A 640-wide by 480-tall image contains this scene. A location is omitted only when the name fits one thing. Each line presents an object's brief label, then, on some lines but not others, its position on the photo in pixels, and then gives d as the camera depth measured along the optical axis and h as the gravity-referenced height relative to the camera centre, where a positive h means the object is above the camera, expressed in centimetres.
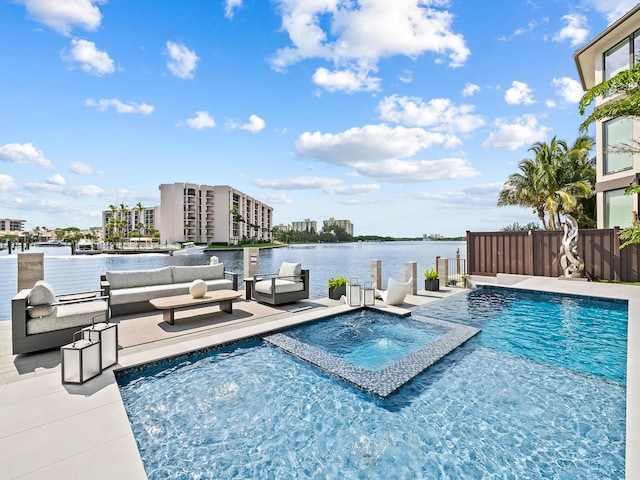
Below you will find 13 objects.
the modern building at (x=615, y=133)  988 +373
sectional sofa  541 -84
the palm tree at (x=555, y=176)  1619 +373
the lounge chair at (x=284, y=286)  625 -94
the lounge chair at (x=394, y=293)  643 -108
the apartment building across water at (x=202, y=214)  5903 +566
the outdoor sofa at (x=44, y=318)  359 -96
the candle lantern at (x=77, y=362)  284 -113
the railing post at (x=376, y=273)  802 -82
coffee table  476 -97
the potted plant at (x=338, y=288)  718 -109
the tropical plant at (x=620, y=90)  535 +276
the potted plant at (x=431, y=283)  858 -115
